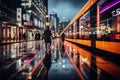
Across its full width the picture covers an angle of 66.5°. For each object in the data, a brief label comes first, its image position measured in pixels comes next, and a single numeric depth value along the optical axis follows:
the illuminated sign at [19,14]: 28.85
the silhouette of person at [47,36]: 12.00
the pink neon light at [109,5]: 6.03
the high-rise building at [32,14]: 33.89
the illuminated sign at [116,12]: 5.88
